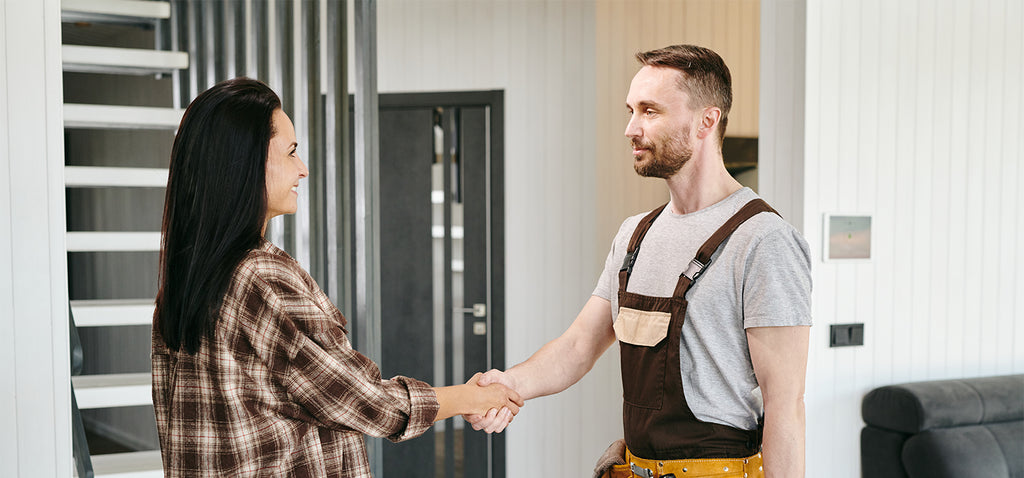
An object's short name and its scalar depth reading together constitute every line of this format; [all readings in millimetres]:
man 1560
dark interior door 4078
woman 1309
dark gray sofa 2590
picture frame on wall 2752
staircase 2516
